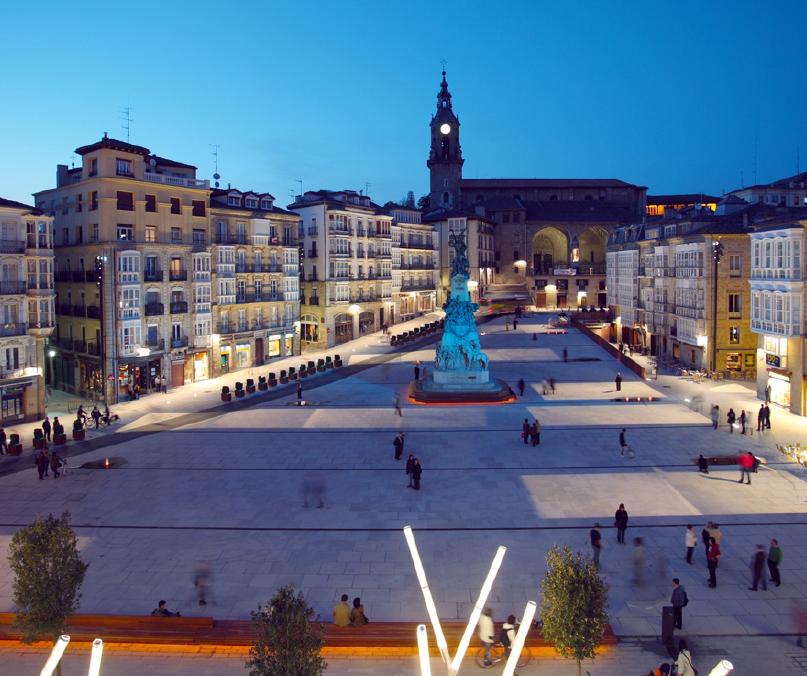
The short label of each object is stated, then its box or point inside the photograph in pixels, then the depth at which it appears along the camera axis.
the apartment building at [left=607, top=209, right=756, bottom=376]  54.19
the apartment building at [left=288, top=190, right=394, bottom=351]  75.38
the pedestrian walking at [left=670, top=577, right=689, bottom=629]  16.88
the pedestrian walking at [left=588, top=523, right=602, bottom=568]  20.75
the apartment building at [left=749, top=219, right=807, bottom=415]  40.81
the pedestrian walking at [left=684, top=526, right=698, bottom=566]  20.75
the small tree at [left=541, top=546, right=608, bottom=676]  13.88
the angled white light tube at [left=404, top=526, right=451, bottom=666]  14.32
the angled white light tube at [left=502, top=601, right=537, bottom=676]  12.58
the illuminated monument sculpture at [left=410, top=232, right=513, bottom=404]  48.38
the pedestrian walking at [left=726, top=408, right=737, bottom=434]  36.56
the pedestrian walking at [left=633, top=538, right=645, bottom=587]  20.20
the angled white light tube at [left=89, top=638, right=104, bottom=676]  11.39
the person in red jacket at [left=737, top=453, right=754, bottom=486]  28.62
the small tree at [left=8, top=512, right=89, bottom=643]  14.73
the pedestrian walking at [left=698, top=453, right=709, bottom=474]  29.70
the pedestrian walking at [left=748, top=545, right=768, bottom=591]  18.94
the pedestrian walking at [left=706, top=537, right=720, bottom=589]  19.31
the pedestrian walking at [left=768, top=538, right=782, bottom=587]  19.38
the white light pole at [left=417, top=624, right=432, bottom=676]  11.99
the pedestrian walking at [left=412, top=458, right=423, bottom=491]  27.91
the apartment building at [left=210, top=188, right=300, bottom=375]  59.25
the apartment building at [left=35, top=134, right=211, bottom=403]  48.53
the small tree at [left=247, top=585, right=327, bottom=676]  12.37
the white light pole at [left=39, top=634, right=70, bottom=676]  11.63
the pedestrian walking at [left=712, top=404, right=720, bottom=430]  37.09
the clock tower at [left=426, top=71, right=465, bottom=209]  122.75
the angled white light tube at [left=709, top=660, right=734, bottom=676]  10.54
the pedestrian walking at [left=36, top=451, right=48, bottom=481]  30.28
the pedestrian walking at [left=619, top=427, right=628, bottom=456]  32.28
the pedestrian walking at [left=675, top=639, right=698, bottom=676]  13.67
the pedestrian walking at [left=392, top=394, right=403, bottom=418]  41.78
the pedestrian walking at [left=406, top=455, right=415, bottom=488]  28.11
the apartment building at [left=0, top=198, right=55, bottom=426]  41.16
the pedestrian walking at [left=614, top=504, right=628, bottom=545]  22.27
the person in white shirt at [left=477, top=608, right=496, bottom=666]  16.00
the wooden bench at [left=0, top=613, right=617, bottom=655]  16.61
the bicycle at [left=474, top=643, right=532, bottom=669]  16.03
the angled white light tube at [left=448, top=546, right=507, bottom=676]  13.53
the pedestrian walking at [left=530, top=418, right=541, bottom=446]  34.44
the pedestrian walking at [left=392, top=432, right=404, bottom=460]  32.59
